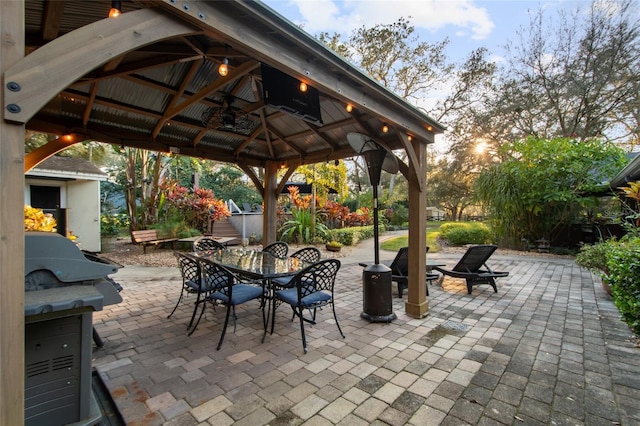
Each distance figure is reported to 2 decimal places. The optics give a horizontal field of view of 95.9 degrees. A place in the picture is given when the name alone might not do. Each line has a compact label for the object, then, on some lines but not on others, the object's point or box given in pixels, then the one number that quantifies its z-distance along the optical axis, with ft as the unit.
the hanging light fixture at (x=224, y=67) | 8.18
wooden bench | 26.30
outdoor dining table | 10.19
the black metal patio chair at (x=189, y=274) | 11.25
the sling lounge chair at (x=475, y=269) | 16.14
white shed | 27.91
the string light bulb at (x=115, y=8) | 5.41
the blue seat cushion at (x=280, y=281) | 11.84
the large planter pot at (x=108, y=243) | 30.12
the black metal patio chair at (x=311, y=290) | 9.81
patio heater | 11.81
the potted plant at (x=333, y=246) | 31.40
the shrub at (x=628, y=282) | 9.64
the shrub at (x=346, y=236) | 35.42
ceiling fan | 12.06
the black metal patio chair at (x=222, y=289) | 9.87
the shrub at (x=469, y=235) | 34.13
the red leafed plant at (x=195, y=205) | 32.37
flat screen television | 9.58
